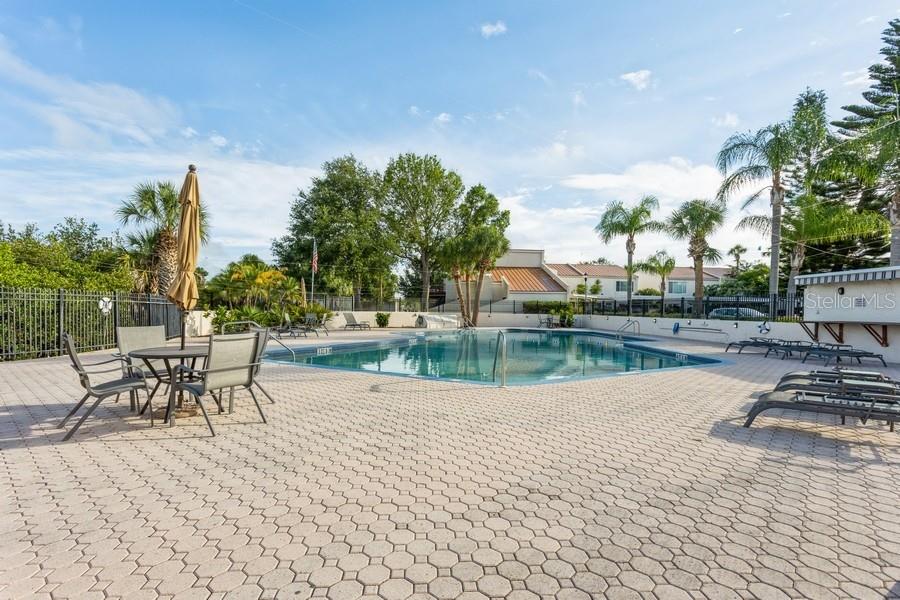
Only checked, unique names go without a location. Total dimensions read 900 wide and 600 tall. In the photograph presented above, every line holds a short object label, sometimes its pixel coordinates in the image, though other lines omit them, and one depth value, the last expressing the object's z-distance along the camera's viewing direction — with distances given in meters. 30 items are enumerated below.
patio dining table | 4.64
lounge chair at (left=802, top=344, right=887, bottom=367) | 10.38
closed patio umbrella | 5.49
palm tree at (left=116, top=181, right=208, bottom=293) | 16.98
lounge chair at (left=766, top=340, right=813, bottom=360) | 11.59
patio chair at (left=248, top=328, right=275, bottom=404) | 5.18
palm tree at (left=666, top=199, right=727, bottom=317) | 21.84
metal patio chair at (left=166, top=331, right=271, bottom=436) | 4.47
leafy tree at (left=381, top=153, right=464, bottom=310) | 32.03
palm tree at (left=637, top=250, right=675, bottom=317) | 36.31
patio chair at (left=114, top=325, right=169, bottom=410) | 5.43
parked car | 17.73
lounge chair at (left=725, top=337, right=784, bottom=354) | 12.51
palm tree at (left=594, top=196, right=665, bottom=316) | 26.00
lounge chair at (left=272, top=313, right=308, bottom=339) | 17.80
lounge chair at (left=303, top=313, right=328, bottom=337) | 19.14
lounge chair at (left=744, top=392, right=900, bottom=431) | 4.55
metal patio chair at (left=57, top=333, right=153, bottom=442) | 4.30
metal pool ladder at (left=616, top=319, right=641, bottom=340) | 22.50
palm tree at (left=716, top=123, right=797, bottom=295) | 16.66
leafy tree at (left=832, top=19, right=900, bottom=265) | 13.64
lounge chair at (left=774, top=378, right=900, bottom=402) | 5.03
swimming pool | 11.81
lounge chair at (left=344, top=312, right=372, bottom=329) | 23.84
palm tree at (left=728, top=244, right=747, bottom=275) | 47.09
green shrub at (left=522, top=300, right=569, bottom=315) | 31.17
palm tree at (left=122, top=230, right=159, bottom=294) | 18.33
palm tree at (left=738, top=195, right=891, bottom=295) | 18.03
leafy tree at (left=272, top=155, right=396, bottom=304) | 30.14
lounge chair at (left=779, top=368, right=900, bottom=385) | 5.84
